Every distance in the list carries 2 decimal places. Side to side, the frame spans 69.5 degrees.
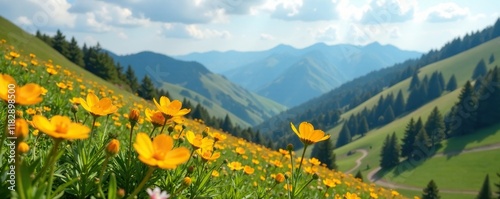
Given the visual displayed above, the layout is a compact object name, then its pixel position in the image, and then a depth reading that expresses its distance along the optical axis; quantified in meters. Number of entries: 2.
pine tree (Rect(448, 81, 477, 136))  91.18
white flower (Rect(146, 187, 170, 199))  1.36
